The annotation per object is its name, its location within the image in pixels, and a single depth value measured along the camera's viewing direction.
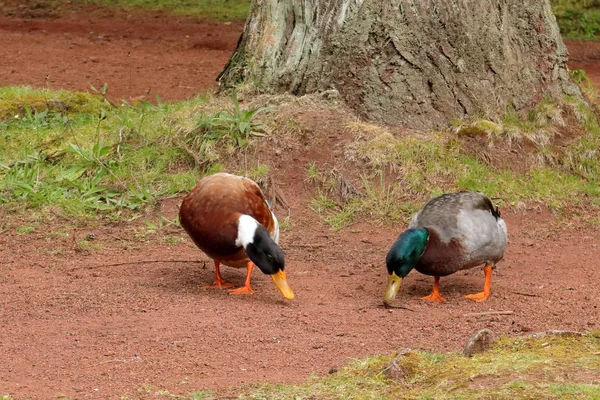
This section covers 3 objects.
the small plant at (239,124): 17.59
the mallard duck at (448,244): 12.87
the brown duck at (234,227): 12.72
